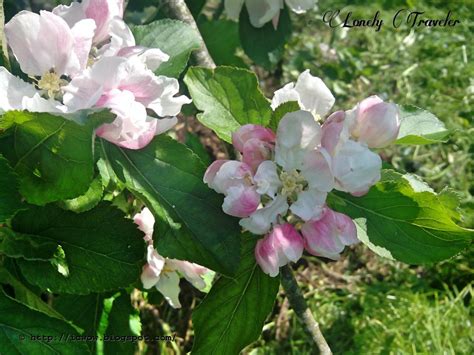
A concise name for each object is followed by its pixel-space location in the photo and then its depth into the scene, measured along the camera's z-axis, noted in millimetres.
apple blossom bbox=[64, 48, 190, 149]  220
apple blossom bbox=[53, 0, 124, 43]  247
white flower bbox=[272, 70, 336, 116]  272
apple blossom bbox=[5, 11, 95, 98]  231
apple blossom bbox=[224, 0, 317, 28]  391
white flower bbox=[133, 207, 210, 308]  336
